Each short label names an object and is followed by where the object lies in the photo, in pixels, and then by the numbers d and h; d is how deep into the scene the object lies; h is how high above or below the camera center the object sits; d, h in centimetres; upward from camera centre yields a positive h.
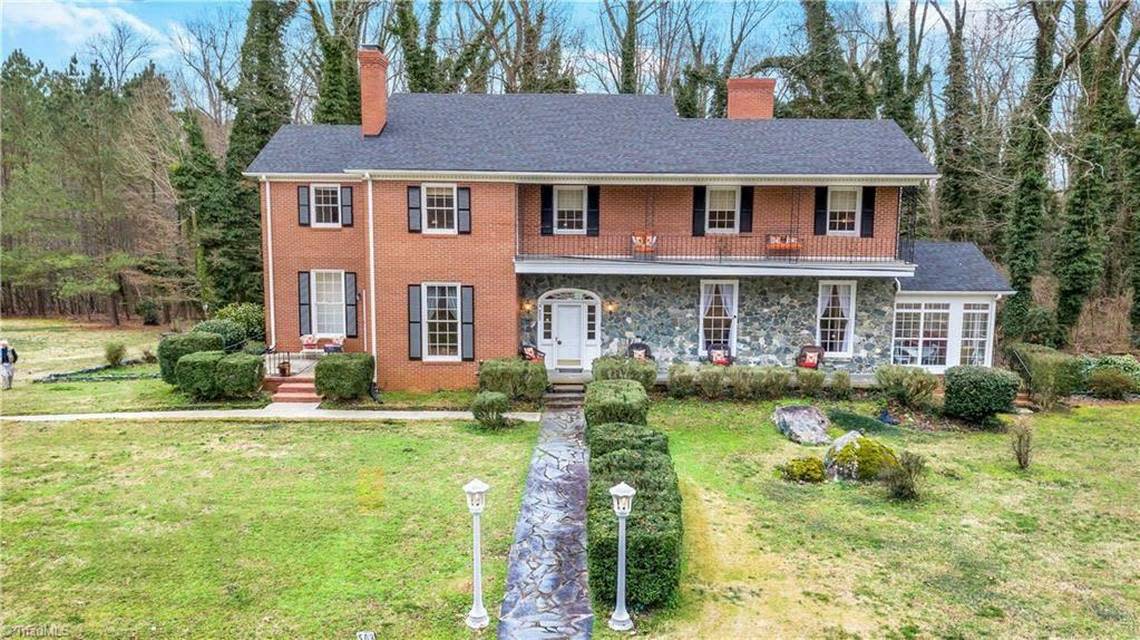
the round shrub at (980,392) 1502 -245
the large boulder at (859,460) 1159 -310
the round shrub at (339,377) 1650 -236
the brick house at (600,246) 1784 +105
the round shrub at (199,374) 1638 -229
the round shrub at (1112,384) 1759 -264
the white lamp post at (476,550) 712 -292
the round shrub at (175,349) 1750 -180
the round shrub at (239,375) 1636 -231
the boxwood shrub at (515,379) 1642 -239
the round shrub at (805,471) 1171 -333
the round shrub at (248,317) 2331 -125
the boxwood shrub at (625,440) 1024 -245
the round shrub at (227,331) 2069 -156
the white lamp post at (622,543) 701 -281
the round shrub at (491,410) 1461 -281
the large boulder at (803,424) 1407 -306
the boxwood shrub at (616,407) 1252 -235
